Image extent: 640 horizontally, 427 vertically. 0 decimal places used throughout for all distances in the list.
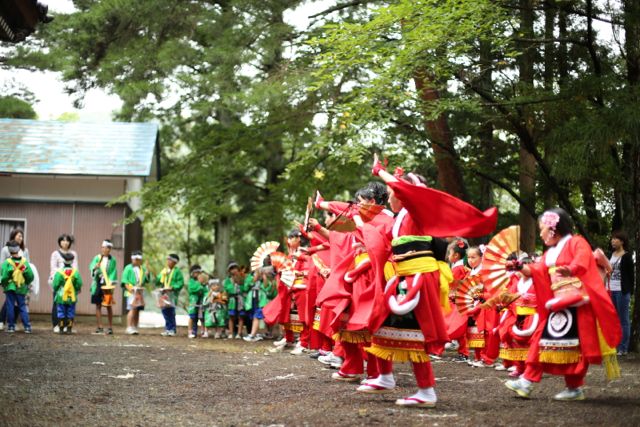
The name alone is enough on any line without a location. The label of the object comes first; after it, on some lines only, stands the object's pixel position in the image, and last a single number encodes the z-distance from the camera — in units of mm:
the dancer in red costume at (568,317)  7035
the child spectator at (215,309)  17500
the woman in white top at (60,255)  15703
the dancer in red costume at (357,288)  7988
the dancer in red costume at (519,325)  8500
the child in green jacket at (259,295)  16844
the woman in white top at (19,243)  15469
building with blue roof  20562
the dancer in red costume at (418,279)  6691
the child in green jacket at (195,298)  17781
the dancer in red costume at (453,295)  10711
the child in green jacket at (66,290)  15664
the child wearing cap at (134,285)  16812
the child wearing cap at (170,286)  17406
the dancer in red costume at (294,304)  12609
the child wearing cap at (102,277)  16188
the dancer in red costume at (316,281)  10492
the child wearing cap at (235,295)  17453
